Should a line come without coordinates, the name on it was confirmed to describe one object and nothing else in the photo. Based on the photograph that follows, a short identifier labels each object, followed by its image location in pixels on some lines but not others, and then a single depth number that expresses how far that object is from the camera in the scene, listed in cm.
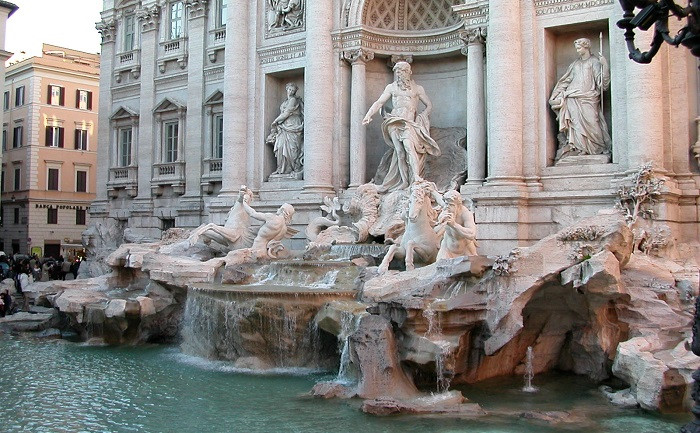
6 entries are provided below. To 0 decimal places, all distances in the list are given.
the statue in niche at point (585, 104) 1608
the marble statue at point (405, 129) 1816
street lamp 443
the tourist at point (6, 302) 1933
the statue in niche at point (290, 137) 2070
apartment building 4159
